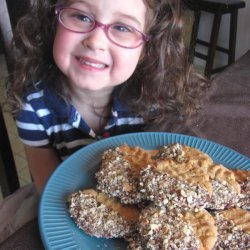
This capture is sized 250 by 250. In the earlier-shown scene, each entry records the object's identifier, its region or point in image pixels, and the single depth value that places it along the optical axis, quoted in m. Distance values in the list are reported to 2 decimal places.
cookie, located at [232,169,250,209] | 0.65
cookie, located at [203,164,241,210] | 0.61
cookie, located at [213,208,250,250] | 0.56
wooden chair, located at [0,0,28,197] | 0.94
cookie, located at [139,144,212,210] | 0.58
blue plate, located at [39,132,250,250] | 0.58
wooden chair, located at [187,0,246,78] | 2.53
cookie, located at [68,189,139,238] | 0.58
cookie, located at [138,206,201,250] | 0.54
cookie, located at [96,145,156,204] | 0.62
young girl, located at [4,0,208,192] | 0.88
